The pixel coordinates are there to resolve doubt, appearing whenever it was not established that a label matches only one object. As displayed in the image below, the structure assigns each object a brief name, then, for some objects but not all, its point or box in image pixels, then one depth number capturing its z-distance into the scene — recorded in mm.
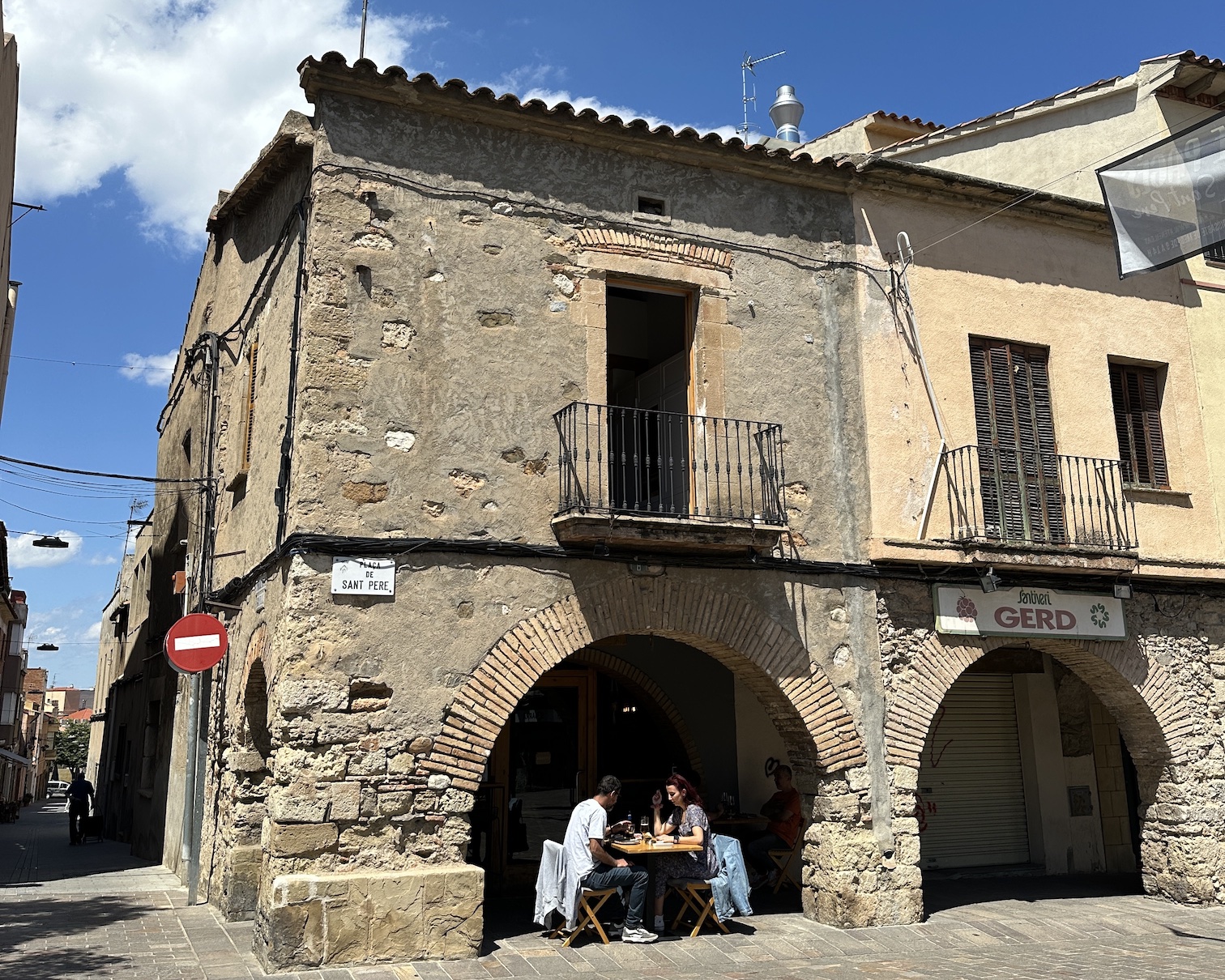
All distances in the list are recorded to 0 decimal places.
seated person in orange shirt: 10594
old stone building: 8094
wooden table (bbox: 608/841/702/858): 8469
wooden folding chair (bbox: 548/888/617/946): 8250
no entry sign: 9281
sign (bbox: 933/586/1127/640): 10023
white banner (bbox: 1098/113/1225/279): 8453
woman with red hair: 8742
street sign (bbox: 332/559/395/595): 8031
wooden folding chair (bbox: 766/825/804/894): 10648
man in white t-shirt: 8305
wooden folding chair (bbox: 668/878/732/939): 8781
